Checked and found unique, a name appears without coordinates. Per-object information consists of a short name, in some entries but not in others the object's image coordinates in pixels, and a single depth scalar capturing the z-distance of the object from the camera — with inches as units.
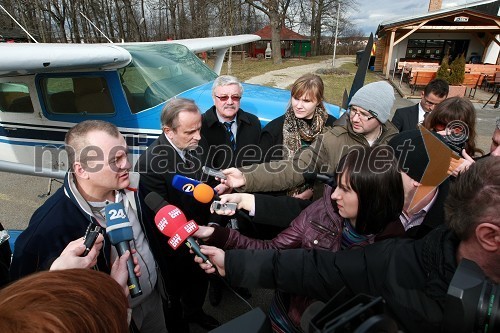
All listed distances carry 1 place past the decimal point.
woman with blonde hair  111.7
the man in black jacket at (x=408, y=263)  39.0
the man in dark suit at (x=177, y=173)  86.1
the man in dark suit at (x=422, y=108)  145.6
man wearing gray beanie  90.0
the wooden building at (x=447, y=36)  707.4
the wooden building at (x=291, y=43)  1845.5
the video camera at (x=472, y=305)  27.7
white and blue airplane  159.9
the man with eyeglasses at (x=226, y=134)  119.0
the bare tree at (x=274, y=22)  1108.5
